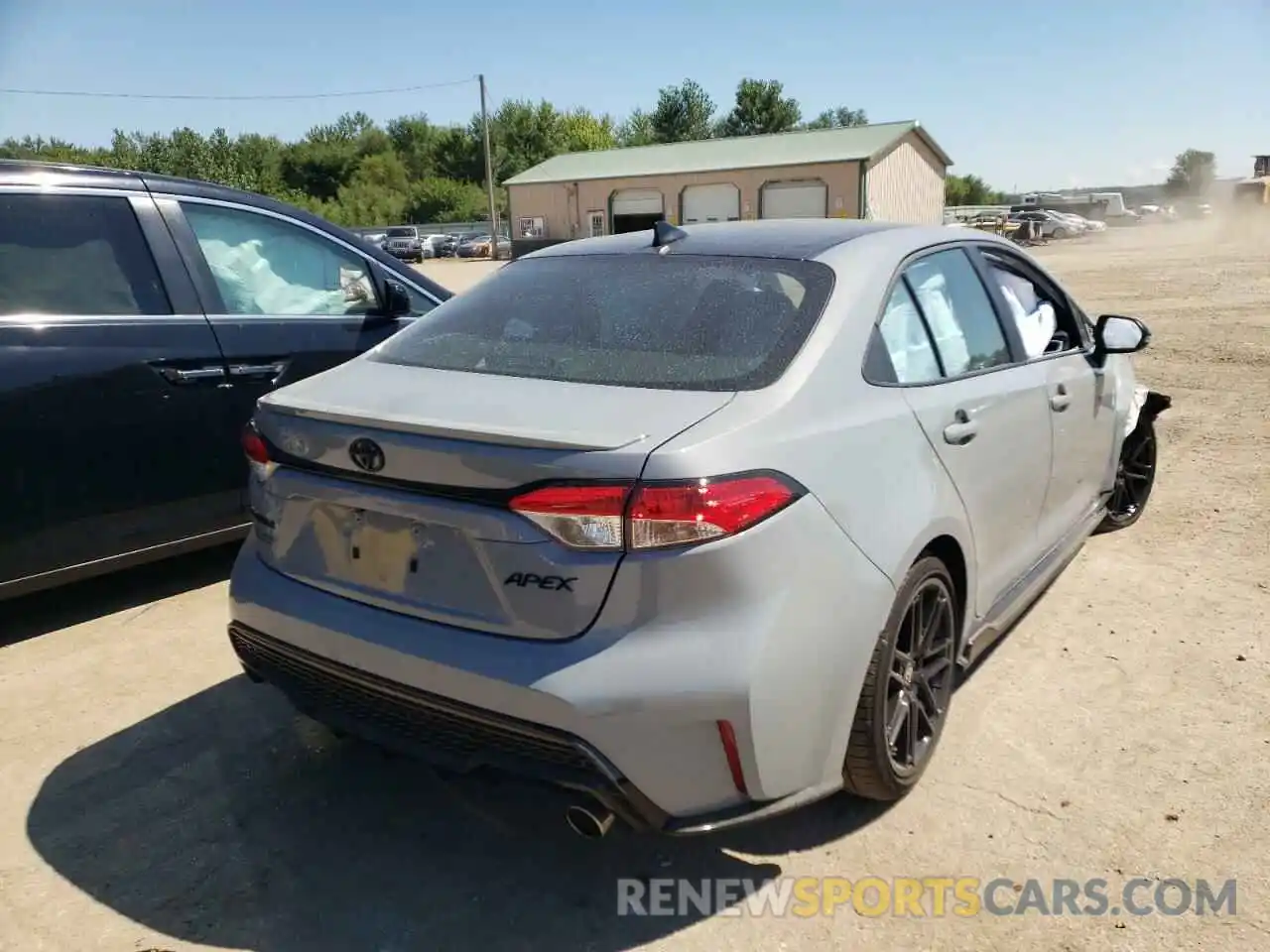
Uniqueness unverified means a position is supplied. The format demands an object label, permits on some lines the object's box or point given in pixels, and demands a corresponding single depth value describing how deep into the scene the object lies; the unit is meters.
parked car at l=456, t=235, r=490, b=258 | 51.00
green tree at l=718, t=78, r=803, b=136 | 78.81
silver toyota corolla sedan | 1.97
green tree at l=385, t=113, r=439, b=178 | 83.56
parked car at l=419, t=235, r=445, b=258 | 52.38
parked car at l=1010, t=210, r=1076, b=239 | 50.16
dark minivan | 3.57
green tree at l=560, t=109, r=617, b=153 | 81.31
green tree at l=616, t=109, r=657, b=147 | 86.81
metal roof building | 39.59
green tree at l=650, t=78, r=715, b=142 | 82.25
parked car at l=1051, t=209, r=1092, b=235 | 51.85
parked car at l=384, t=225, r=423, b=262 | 50.19
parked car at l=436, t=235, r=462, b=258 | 53.25
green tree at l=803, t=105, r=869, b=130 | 103.62
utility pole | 44.91
